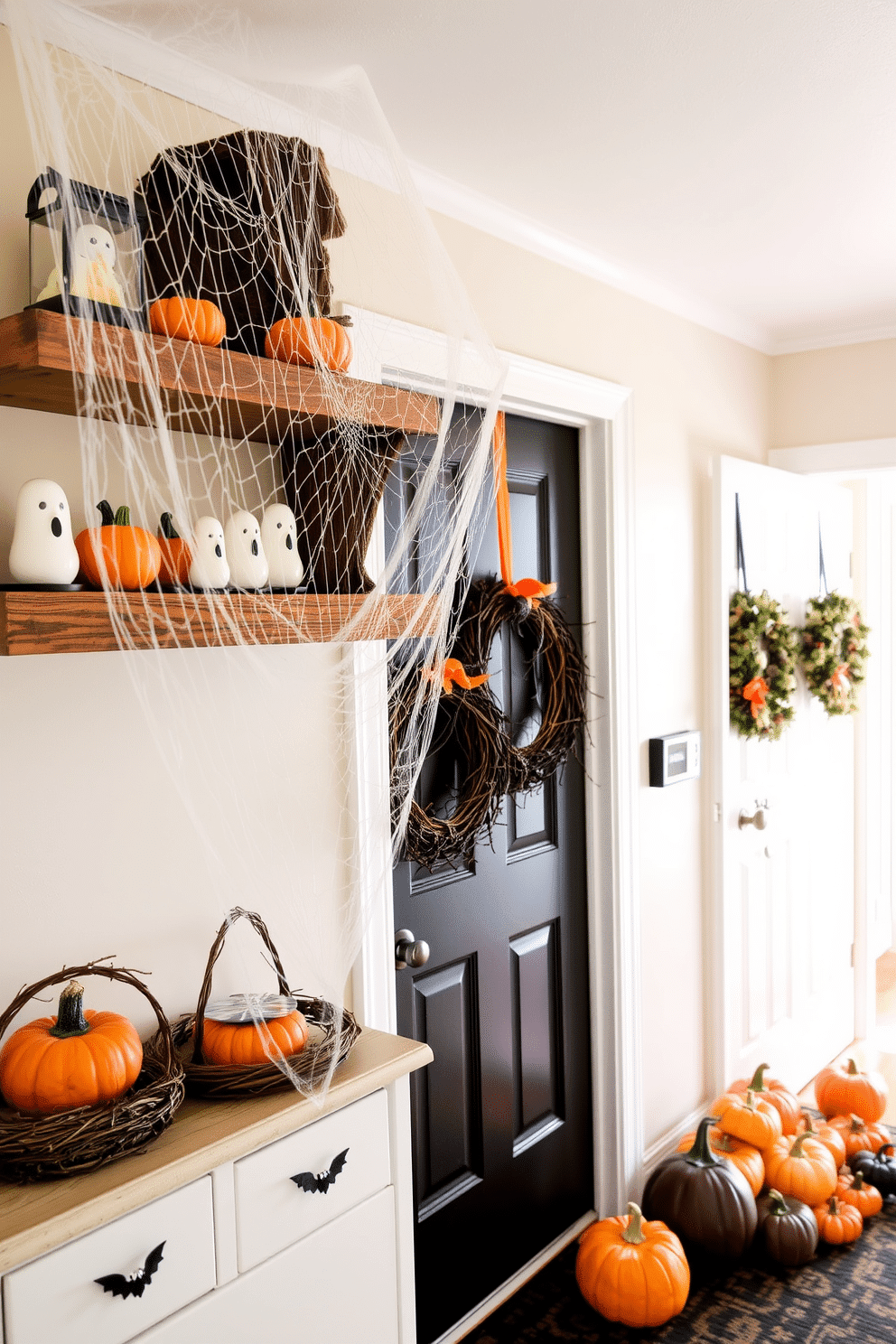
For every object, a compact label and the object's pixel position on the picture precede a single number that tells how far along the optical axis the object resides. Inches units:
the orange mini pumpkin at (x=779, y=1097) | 109.4
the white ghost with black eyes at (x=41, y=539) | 45.7
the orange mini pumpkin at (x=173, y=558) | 50.5
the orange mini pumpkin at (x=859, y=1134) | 112.4
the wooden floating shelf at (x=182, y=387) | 42.8
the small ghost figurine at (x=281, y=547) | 56.3
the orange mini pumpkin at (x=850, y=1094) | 118.0
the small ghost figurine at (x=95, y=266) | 45.0
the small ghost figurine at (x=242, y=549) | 53.3
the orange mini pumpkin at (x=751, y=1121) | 104.7
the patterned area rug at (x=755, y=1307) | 87.2
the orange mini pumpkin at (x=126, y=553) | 46.5
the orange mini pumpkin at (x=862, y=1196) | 103.3
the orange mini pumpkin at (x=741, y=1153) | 101.3
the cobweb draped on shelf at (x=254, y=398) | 46.5
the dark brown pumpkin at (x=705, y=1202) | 94.7
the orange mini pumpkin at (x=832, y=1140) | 107.7
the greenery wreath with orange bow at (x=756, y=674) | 119.2
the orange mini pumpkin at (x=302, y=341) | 53.3
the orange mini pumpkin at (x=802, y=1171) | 101.0
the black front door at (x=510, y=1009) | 84.4
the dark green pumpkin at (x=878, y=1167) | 106.9
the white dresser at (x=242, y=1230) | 42.3
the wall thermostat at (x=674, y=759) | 108.3
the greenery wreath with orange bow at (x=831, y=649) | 130.0
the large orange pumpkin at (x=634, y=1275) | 86.7
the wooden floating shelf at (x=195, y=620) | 44.0
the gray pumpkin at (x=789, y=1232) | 95.4
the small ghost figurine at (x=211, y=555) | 50.0
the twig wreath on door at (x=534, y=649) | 85.3
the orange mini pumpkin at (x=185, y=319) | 49.3
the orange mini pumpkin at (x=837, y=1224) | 99.0
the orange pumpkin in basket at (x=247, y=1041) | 53.7
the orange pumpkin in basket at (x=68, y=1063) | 46.1
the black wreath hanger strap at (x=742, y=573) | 119.3
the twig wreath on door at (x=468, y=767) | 80.0
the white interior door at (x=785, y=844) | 118.9
